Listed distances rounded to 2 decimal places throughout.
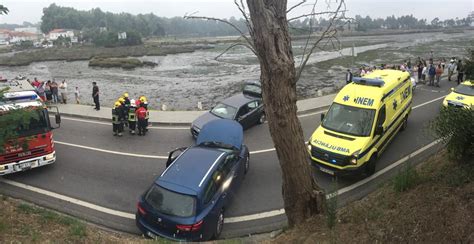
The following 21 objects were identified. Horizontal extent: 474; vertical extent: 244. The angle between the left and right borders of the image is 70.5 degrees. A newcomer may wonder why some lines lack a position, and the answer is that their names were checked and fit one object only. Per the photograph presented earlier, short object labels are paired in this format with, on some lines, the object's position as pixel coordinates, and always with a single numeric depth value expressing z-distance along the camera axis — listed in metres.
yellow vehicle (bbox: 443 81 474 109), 13.28
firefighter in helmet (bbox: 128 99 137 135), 13.31
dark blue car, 6.59
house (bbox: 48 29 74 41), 146.12
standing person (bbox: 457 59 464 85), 20.48
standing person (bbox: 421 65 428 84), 22.07
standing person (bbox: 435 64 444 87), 20.64
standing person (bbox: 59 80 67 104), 18.70
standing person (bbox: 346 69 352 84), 21.09
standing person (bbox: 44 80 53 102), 19.03
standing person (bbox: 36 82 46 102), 18.31
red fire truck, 9.31
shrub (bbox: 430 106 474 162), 6.24
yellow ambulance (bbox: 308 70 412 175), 8.98
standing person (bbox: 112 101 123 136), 13.02
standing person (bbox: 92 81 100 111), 16.73
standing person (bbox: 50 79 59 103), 18.98
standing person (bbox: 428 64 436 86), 20.88
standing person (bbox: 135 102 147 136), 13.15
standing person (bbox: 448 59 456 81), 22.27
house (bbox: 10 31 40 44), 165.06
